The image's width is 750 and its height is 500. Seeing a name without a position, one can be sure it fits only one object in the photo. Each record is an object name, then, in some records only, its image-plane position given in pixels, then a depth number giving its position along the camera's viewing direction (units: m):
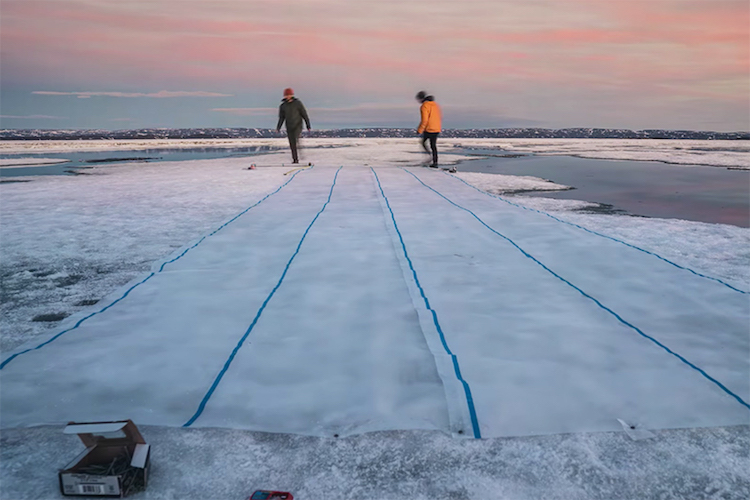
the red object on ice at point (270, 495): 1.34
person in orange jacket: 10.42
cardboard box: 1.37
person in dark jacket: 10.19
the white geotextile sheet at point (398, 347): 1.76
